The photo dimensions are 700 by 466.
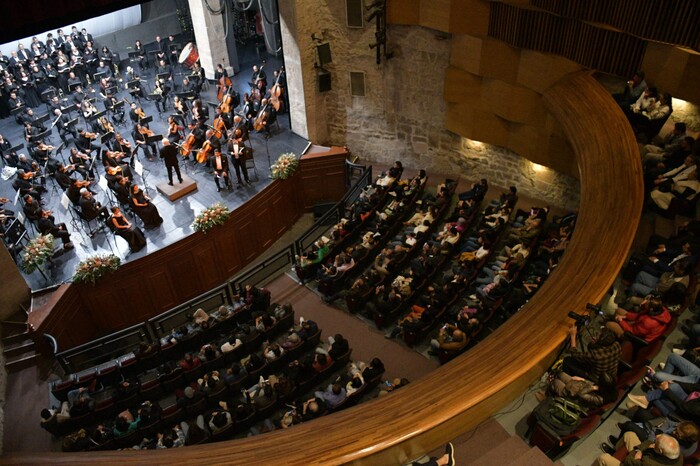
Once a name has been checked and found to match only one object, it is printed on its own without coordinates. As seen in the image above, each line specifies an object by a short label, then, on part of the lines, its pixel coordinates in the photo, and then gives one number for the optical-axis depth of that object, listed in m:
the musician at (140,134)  14.80
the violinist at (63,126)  15.91
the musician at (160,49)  19.61
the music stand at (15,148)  14.61
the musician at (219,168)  13.90
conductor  13.70
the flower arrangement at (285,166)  14.30
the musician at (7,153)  14.40
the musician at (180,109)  16.02
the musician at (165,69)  18.75
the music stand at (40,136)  15.43
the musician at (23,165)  14.25
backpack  5.82
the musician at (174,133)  14.88
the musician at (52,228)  12.39
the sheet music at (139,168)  12.85
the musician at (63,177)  13.29
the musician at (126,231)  12.17
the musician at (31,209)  12.58
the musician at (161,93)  17.23
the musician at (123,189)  13.02
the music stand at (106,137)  15.12
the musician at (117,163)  13.55
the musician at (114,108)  17.05
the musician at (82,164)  14.01
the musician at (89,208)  12.62
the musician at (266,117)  15.67
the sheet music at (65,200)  11.58
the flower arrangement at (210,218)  12.70
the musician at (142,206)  12.81
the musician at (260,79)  17.19
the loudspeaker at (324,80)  15.02
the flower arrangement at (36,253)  11.61
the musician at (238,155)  13.84
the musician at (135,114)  15.70
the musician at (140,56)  20.23
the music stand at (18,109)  17.29
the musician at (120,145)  14.73
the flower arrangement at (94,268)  11.57
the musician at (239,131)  14.34
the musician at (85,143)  15.07
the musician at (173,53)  20.73
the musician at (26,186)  13.46
